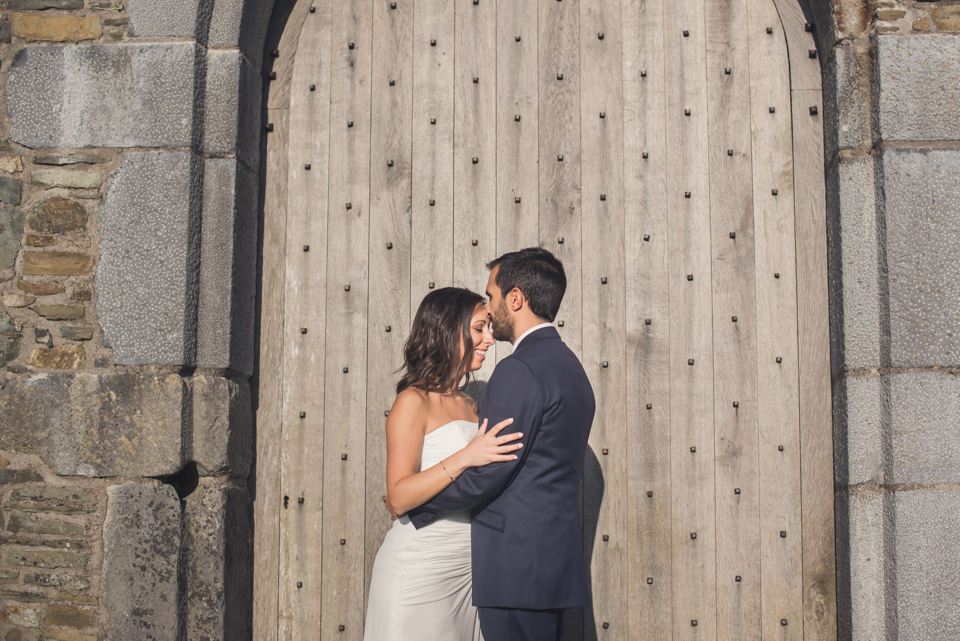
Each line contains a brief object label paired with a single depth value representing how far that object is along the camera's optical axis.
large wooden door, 2.67
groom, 1.88
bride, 1.99
